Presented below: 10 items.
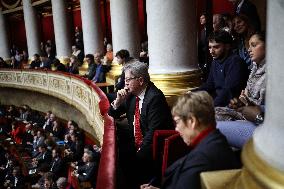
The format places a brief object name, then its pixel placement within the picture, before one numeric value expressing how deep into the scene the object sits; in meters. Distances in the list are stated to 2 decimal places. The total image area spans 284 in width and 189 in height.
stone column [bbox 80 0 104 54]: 11.33
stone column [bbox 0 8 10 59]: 19.47
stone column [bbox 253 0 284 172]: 1.12
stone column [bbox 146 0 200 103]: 4.40
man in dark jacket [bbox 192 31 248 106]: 3.17
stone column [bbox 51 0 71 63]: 13.79
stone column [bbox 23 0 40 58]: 17.11
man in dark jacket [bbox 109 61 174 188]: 2.82
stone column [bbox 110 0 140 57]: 8.39
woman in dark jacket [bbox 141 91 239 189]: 1.61
